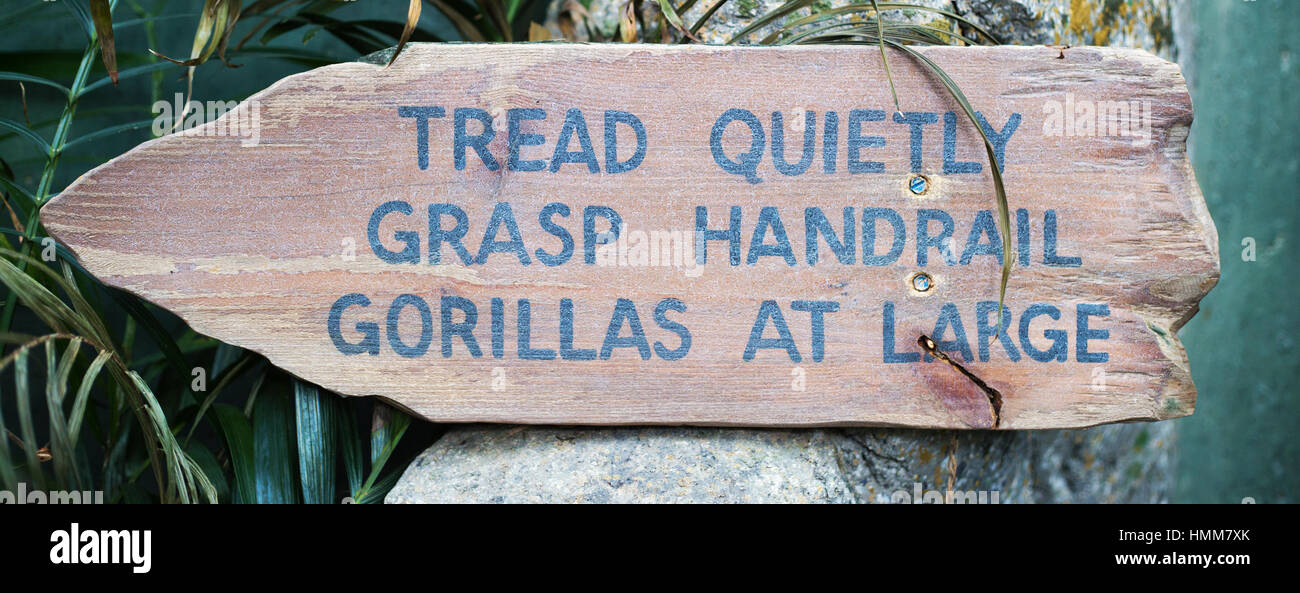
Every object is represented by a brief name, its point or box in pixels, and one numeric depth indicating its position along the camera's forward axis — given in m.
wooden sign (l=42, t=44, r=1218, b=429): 0.89
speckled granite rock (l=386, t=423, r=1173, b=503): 0.89
